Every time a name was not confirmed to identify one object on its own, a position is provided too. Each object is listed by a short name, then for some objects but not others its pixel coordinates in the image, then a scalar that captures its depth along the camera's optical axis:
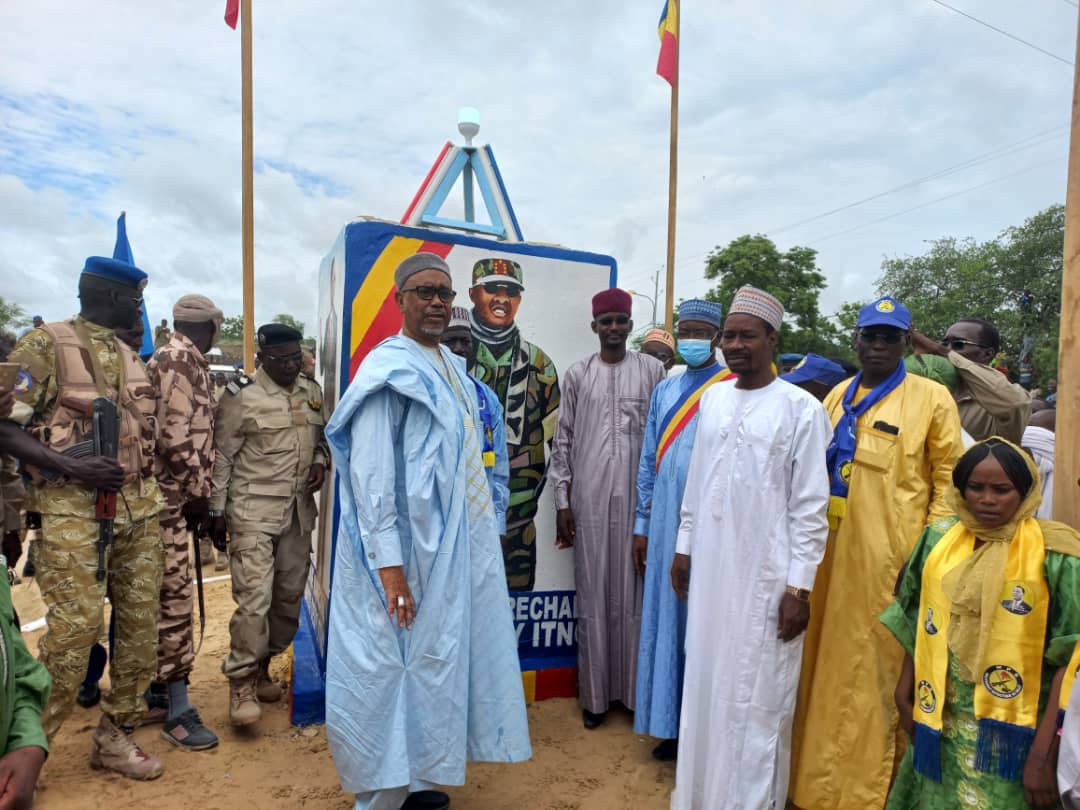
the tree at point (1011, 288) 27.86
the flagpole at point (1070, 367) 2.18
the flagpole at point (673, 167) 11.47
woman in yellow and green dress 2.00
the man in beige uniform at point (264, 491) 3.72
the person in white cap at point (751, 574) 2.67
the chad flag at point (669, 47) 11.49
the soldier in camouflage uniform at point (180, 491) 3.49
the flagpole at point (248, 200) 7.62
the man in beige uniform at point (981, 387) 3.53
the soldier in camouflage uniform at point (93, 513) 2.94
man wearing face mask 3.40
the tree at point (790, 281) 25.08
